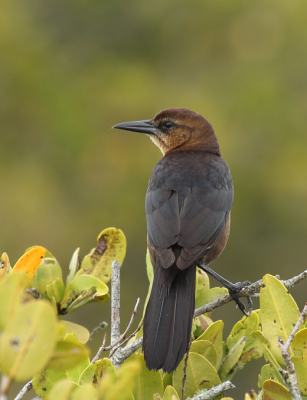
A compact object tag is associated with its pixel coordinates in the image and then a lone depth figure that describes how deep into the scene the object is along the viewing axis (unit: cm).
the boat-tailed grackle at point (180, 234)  519
